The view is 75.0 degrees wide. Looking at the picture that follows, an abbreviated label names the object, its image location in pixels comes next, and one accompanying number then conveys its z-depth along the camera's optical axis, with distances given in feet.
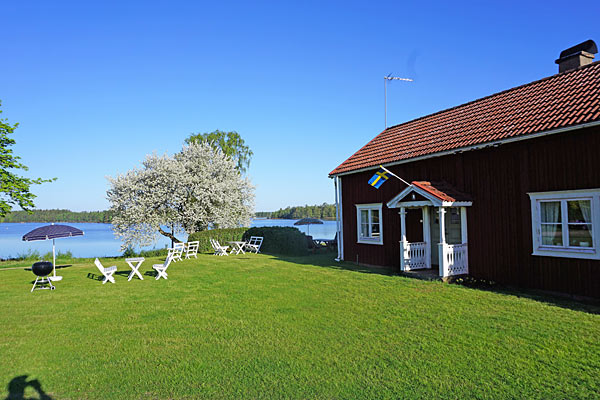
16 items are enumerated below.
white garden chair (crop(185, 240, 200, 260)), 60.35
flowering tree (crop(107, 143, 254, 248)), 82.74
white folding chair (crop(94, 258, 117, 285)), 38.37
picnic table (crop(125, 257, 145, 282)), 40.22
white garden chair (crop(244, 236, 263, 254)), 69.19
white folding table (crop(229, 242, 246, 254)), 67.56
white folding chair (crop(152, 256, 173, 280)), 40.09
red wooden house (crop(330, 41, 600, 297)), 27.45
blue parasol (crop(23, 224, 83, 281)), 39.14
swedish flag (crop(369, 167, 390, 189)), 40.81
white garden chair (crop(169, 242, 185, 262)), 56.63
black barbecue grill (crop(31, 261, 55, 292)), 35.53
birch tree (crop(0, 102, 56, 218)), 71.51
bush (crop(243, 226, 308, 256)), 69.26
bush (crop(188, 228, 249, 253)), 72.28
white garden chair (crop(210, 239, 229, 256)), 64.29
